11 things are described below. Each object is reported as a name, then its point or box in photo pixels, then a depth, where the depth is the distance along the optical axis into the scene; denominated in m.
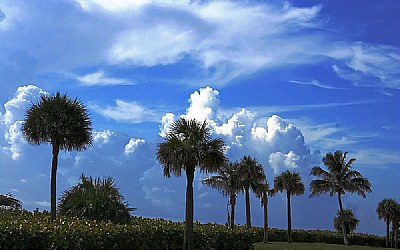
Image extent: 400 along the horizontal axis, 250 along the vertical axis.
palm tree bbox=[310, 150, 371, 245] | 66.06
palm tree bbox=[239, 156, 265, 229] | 46.59
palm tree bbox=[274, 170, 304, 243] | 59.69
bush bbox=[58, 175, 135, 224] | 26.86
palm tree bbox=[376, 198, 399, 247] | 72.44
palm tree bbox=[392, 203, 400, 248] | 72.50
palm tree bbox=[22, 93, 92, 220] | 26.78
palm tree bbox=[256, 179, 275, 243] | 48.48
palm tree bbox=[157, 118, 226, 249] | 24.28
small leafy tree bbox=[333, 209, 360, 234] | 77.43
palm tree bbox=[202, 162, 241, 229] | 41.84
